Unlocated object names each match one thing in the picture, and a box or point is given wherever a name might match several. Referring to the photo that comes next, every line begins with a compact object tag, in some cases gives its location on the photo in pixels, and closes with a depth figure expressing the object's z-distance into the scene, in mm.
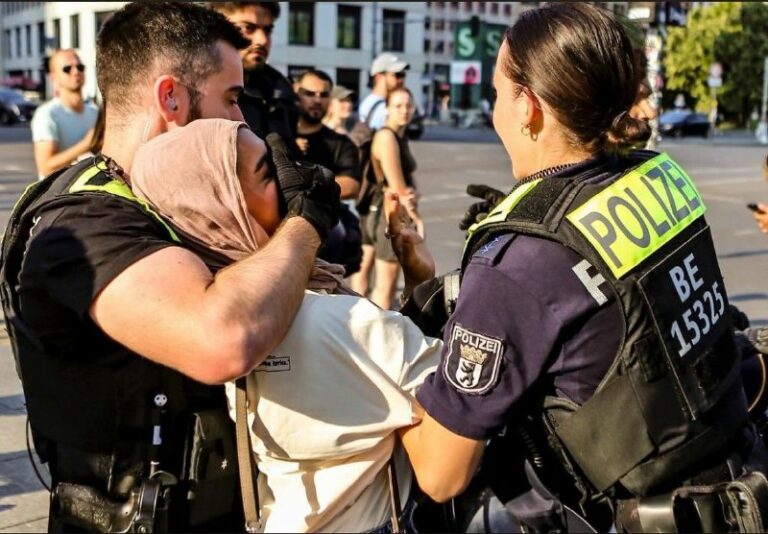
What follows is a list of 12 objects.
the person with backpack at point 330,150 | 5418
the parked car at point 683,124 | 37188
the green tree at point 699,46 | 44094
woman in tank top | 6137
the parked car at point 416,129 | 30078
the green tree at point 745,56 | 44625
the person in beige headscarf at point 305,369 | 1659
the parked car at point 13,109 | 30094
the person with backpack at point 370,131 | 6441
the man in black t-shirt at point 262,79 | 4184
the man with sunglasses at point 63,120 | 5812
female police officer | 1629
